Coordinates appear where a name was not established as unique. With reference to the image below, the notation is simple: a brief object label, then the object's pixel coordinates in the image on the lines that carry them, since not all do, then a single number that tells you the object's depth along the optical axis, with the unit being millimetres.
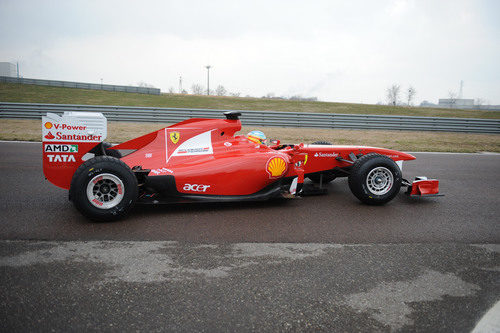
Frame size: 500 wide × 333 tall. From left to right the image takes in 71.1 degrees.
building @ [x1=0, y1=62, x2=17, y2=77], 109512
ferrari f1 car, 4270
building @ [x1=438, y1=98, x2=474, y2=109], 93138
